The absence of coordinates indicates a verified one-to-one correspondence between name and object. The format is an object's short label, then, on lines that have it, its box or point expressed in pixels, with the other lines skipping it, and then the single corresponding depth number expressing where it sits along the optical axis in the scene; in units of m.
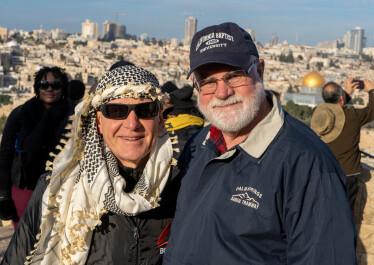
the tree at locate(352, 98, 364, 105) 61.02
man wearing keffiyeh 1.69
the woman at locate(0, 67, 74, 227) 2.79
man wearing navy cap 1.29
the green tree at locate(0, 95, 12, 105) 49.37
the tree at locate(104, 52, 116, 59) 95.88
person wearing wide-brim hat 3.47
